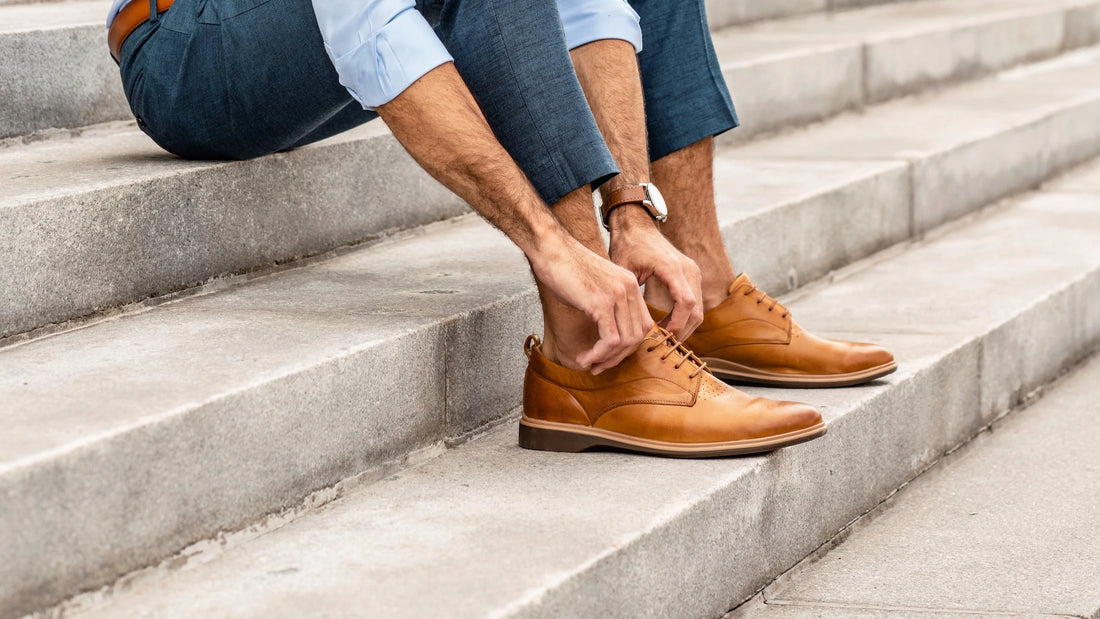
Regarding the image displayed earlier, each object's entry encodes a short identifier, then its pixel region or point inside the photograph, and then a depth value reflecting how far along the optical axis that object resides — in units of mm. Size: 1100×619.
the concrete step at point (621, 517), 2490
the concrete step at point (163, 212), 2778
